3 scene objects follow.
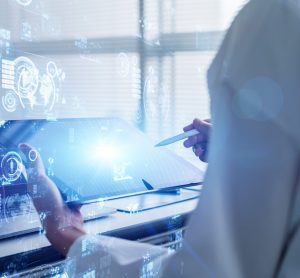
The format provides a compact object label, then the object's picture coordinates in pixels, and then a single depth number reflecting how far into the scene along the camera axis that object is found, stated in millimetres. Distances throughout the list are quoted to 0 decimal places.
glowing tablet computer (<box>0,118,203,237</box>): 706
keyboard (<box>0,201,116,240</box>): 664
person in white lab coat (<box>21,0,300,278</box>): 401
